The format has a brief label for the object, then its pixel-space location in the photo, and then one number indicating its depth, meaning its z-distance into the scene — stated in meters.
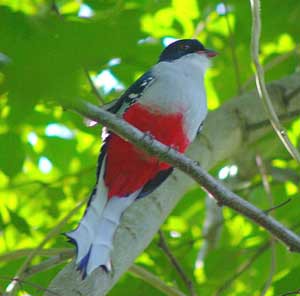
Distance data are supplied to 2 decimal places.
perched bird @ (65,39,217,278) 5.64
